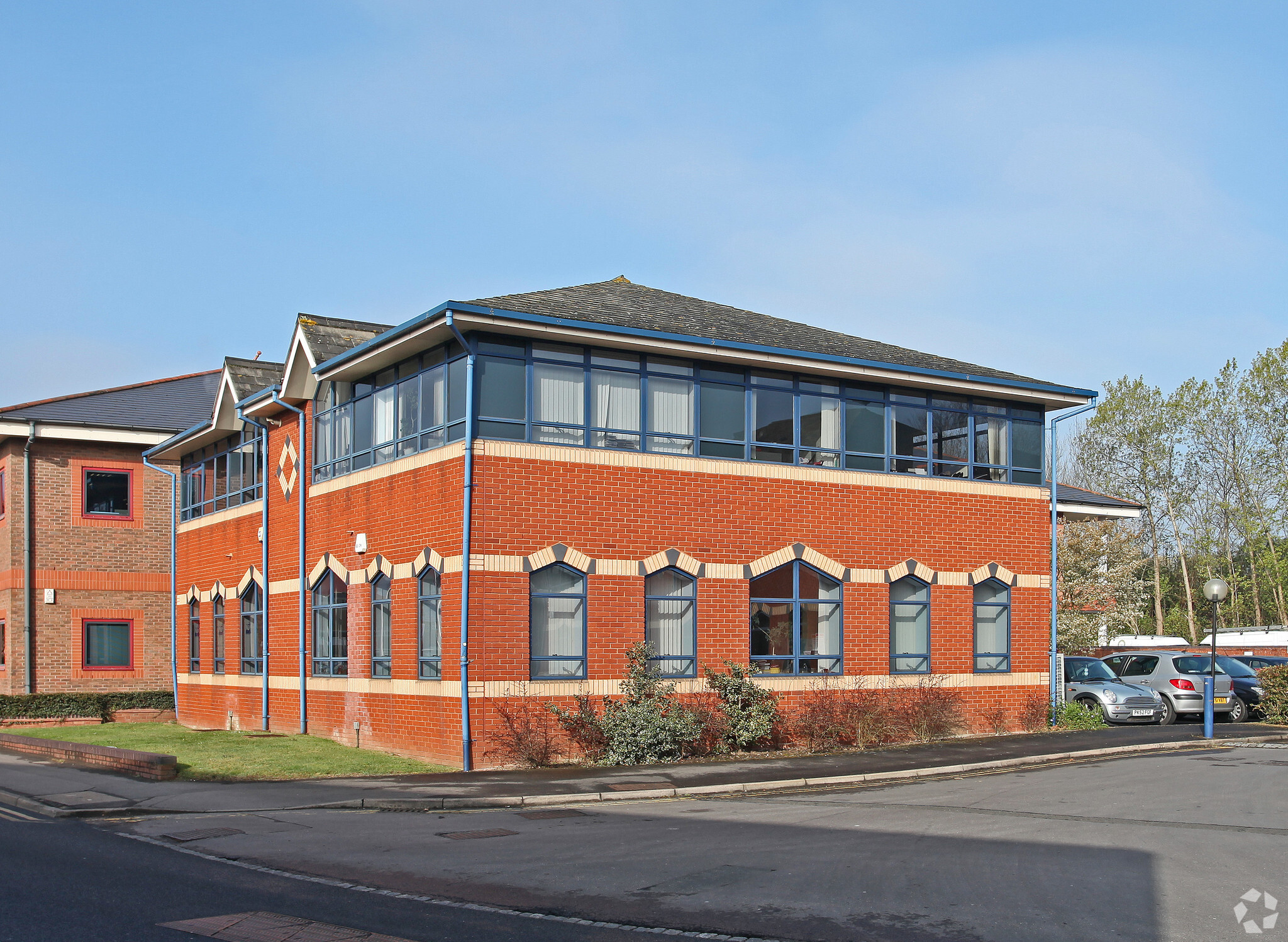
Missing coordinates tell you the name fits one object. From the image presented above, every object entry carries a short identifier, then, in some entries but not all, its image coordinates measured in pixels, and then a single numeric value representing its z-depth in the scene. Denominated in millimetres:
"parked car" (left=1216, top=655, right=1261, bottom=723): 26438
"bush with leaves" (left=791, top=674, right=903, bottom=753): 19953
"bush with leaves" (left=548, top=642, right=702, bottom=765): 18078
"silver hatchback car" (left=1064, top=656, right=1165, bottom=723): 24859
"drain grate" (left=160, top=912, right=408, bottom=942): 7730
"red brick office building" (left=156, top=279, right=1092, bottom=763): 18297
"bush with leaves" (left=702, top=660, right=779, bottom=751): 19219
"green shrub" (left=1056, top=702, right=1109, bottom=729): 23453
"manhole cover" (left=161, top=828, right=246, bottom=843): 12172
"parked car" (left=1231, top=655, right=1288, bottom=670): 31375
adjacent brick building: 30875
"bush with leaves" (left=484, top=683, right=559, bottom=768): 17797
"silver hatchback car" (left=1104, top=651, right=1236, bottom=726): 25469
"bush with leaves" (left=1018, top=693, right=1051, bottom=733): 23094
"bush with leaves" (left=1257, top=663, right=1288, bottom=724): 25266
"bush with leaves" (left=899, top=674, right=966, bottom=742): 21375
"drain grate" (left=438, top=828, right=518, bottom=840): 12141
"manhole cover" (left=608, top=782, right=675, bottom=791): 15367
